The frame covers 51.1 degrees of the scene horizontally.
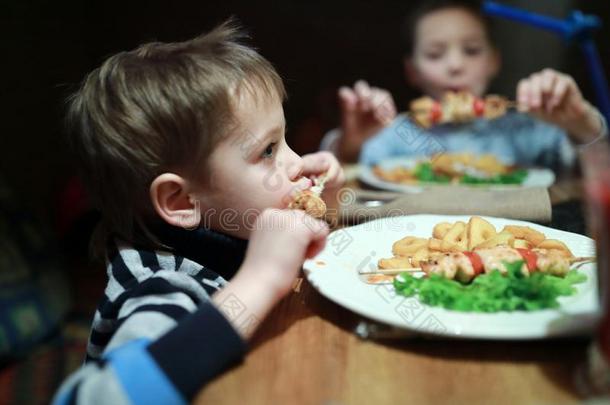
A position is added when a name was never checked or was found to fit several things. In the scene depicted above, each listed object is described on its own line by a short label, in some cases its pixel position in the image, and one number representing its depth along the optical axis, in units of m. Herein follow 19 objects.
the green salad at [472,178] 1.53
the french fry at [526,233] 0.94
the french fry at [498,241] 0.92
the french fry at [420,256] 0.90
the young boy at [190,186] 0.76
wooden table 0.62
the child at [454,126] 1.63
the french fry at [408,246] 0.95
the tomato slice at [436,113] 1.92
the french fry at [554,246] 0.89
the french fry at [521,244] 0.92
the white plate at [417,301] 0.67
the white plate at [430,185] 1.47
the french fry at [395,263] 0.90
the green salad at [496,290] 0.73
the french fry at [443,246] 0.94
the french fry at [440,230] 1.00
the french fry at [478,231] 0.96
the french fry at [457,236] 0.96
